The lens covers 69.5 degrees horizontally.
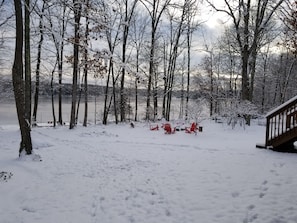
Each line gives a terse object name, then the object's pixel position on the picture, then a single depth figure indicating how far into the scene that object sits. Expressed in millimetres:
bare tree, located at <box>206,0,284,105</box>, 13751
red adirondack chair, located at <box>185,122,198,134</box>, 11193
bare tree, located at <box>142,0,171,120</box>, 19021
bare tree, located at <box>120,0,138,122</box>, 18860
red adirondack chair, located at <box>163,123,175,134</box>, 11461
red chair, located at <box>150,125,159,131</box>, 12710
